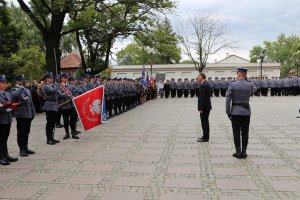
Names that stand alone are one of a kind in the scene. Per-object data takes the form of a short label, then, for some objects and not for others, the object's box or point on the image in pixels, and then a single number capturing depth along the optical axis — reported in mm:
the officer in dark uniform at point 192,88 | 35406
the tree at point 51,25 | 22281
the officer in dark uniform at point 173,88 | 35841
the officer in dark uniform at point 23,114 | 9047
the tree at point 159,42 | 28312
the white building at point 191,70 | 62688
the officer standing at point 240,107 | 8563
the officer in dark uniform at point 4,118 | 8141
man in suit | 10750
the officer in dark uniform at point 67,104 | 11469
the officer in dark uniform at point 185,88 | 35500
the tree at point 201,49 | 54750
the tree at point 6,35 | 20922
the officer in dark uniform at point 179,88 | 35531
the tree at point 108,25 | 23906
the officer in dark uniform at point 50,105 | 10570
